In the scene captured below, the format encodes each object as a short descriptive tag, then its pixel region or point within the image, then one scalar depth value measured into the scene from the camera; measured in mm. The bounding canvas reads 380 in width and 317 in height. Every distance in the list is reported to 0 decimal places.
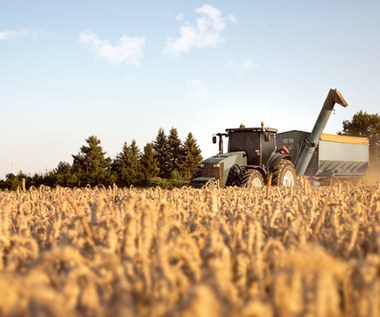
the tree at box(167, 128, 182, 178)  52500
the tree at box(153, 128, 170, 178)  52594
